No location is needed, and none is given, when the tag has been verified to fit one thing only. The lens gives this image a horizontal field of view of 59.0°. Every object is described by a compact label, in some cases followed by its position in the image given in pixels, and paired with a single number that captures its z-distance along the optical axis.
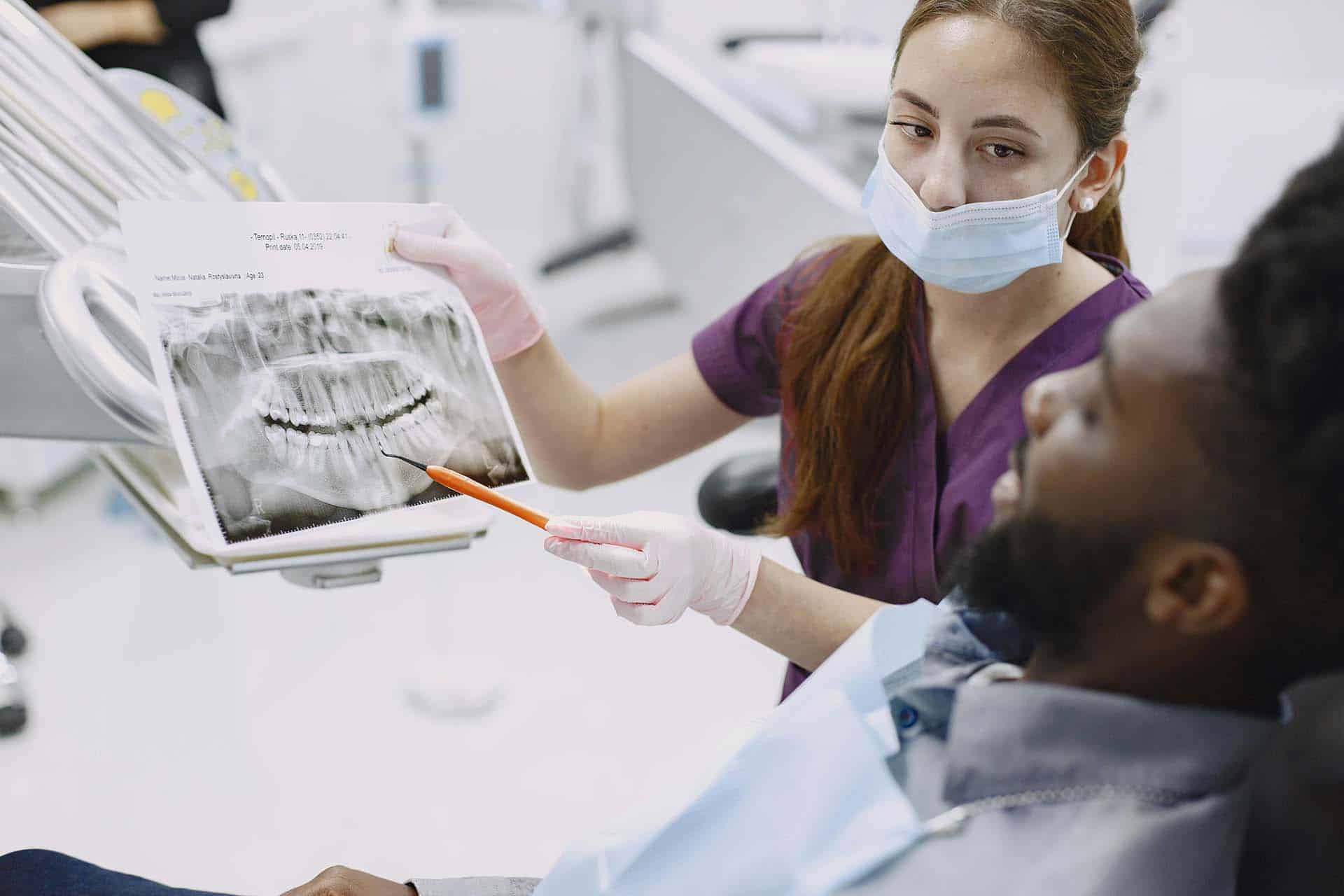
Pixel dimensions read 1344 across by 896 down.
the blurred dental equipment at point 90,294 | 1.00
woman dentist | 1.08
